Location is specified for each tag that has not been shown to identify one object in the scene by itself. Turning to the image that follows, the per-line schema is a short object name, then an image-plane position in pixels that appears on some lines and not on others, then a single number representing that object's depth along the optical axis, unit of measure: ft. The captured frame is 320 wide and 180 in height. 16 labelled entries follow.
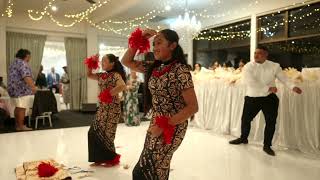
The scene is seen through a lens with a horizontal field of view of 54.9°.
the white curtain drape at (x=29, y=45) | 30.30
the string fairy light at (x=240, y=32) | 22.79
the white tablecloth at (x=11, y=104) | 21.42
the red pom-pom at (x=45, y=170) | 10.22
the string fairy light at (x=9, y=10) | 26.10
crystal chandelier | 22.74
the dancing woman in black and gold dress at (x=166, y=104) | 5.61
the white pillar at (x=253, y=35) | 25.82
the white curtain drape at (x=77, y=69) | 33.81
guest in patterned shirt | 19.08
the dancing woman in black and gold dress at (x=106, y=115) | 11.34
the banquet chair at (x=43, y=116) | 21.77
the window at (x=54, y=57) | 34.76
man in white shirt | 14.49
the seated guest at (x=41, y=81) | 29.40
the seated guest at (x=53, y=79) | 35.54
